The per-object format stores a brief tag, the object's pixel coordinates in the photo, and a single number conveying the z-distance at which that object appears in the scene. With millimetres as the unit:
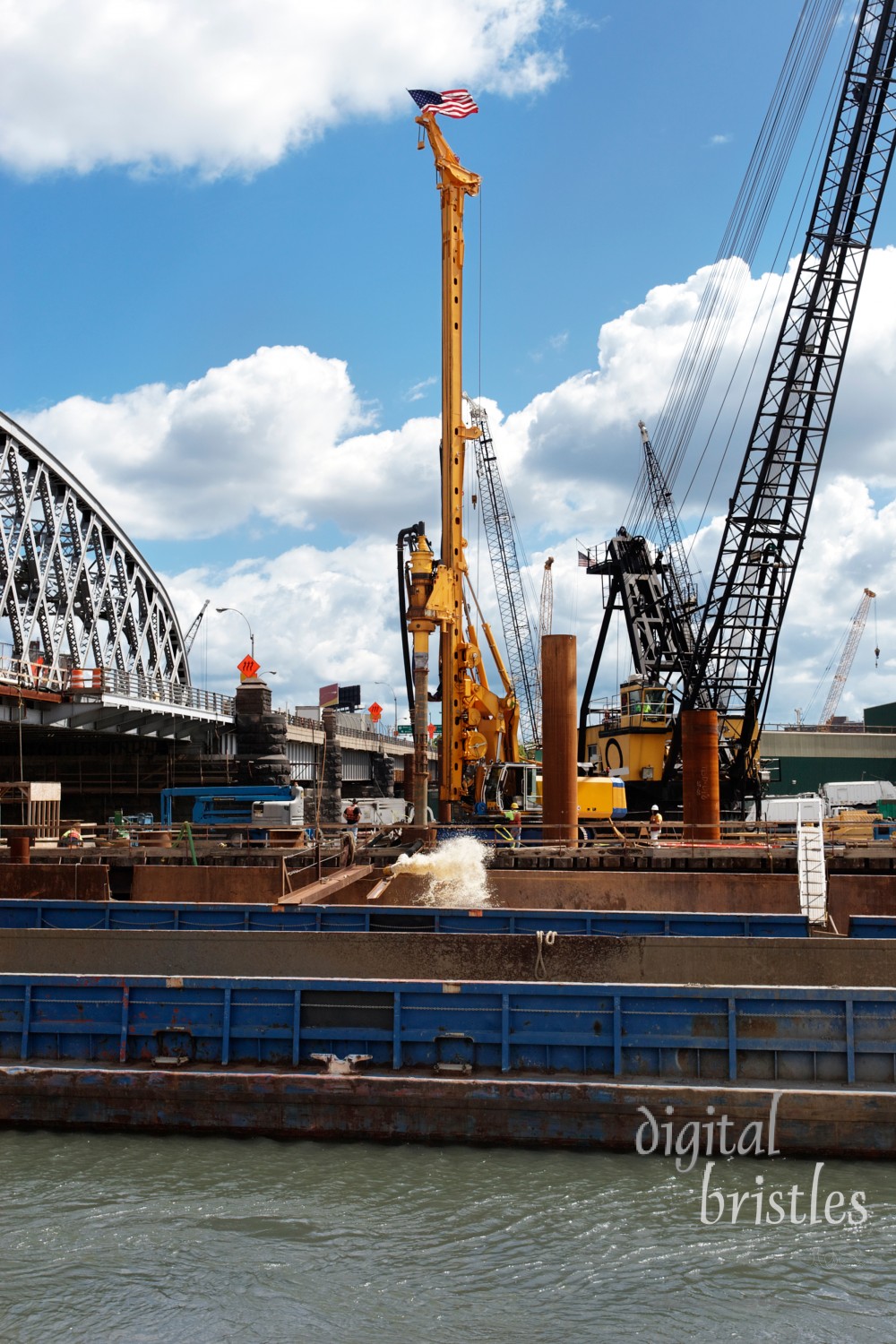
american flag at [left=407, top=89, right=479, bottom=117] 36344
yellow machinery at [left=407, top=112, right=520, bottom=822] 36062
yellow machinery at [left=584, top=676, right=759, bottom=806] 46062
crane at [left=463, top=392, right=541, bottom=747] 101500
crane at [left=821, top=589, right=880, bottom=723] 146625
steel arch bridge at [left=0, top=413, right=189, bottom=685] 75750
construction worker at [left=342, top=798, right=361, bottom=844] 39219
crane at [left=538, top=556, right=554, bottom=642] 120875
